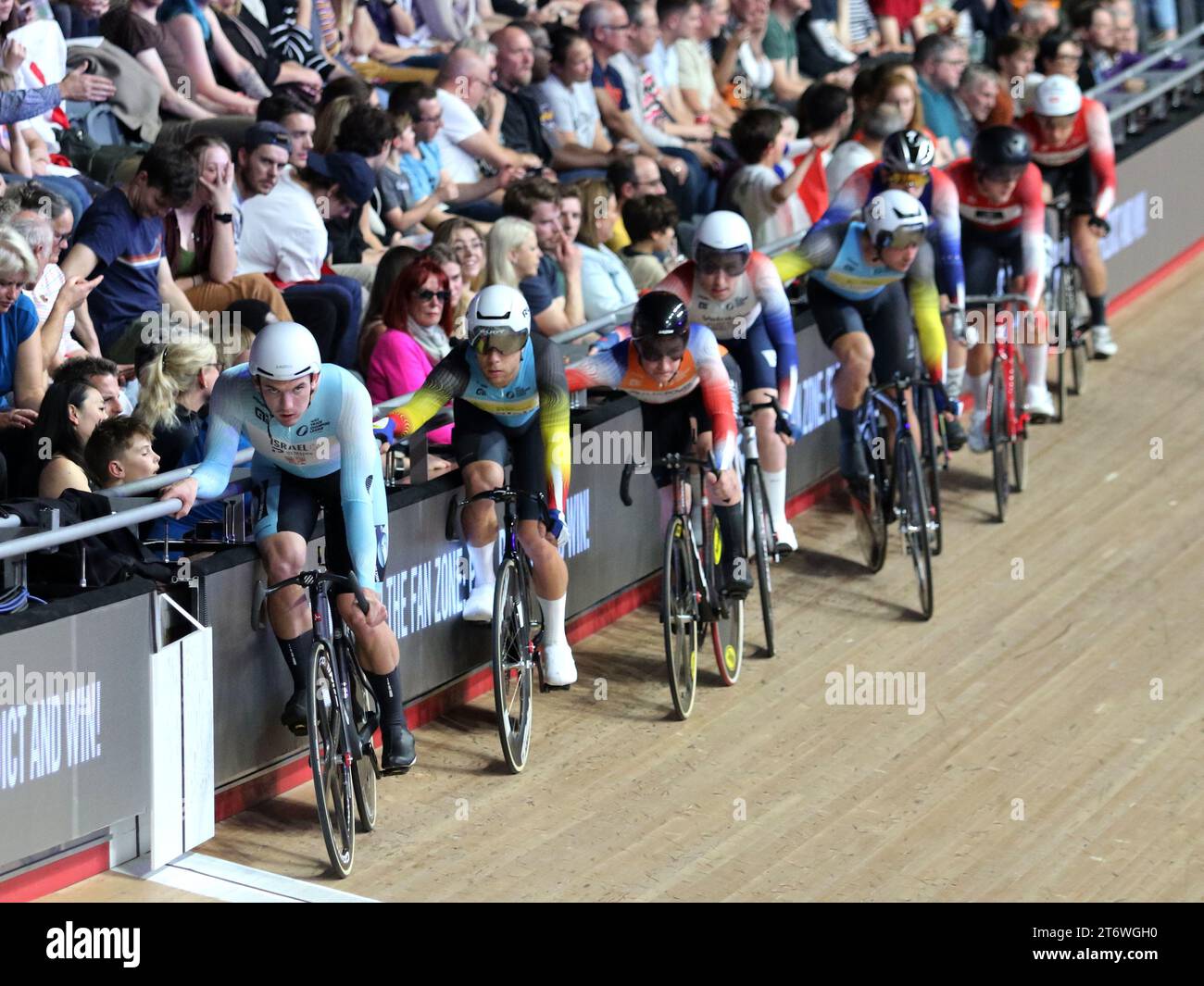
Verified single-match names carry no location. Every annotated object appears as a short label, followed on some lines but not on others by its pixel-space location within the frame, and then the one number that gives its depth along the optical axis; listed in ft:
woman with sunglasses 54.13
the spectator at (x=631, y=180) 69.82
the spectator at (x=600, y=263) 64.49
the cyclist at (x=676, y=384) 50.55
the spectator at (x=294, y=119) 60.29
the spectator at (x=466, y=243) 57.31
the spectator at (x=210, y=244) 55.93
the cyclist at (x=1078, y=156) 72.69
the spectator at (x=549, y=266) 61.82
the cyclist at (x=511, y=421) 48.03
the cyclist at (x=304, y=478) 42.80
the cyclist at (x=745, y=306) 54.44
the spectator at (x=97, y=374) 46.01
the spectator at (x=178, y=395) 47.93
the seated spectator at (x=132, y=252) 53.67
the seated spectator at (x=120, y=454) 44.57
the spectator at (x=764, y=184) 72.18
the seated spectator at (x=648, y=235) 66.64
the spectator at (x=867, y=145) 71.51
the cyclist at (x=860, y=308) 60.03
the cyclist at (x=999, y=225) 65.92
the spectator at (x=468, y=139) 70.23
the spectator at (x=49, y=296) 49.24
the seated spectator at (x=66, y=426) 45.39
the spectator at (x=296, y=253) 58.54
